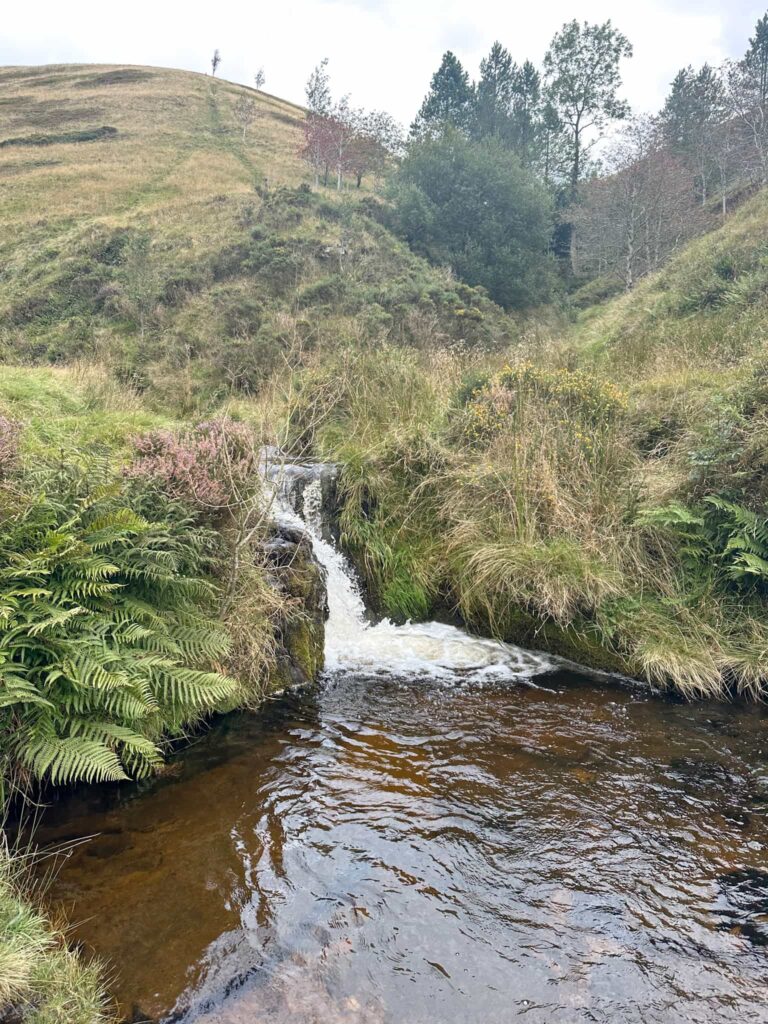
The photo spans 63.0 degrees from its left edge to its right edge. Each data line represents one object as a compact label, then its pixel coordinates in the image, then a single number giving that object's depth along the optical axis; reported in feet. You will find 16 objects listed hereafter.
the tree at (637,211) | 91.30
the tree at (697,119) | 103.55
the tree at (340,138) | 121.29
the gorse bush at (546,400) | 27.32
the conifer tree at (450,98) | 137.80
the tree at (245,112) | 164.71
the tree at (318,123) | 122.42
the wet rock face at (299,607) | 20.83
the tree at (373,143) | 123.54
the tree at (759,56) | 102.53
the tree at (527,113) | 129.90
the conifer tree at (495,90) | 133.90
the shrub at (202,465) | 18.56
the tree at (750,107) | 92.32
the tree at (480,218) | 89.20
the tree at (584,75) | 113.09
